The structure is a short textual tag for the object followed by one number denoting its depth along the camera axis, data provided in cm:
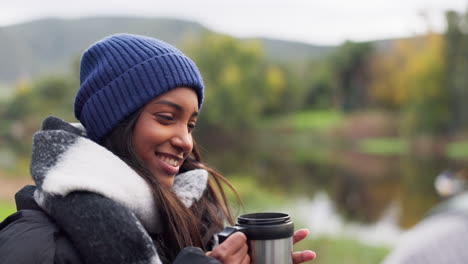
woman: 140
